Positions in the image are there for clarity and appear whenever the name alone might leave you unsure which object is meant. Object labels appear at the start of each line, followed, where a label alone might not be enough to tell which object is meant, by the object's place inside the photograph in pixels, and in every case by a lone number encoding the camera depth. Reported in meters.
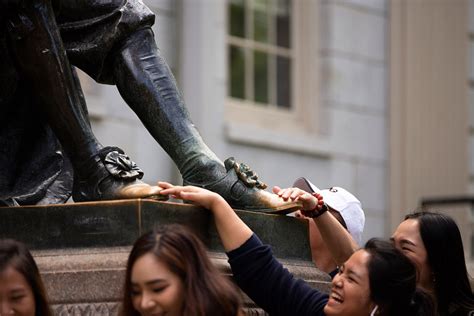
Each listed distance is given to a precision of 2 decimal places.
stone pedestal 6.52
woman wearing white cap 7.30
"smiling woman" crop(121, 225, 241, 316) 5.78
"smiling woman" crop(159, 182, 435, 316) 6.29
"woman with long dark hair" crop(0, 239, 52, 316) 5.92
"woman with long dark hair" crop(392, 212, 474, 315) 6.98
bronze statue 7.01
